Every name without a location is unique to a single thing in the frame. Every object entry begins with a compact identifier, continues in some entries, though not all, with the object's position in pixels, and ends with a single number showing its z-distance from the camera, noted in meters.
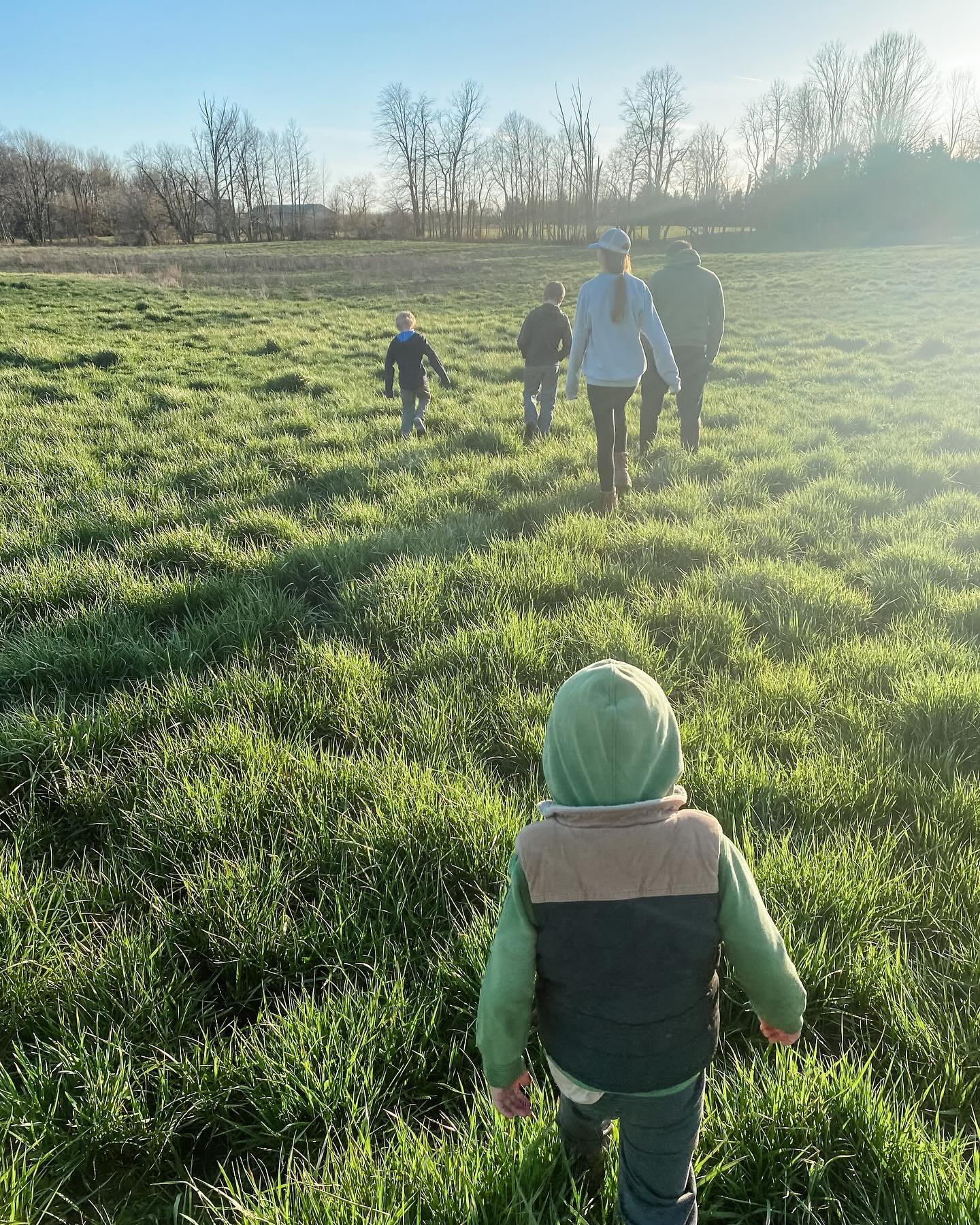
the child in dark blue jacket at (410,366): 7.64
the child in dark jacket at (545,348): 7.76
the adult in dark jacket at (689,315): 6.53
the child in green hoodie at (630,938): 1.13
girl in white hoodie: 5.39
